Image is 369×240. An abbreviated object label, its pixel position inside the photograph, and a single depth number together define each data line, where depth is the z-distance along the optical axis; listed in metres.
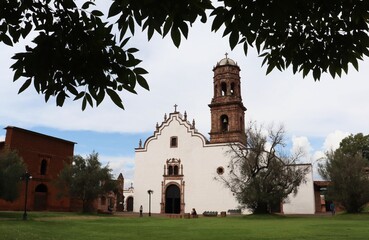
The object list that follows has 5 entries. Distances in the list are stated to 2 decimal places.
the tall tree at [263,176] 34.93
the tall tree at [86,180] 39.19
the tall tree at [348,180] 34.25
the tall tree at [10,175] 28.50
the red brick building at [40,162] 37.75
